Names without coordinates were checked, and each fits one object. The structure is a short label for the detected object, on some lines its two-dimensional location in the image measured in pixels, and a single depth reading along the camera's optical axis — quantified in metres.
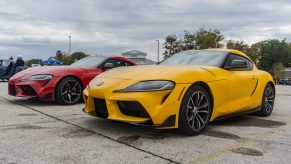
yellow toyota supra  4.39
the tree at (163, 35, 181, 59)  40.19
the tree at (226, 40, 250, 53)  45.50
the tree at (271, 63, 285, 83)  82.62
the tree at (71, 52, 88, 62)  81.66
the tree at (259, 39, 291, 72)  97.56
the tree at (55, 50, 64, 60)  70.22
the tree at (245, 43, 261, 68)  49.75
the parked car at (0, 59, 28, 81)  17.52
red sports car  7.36
